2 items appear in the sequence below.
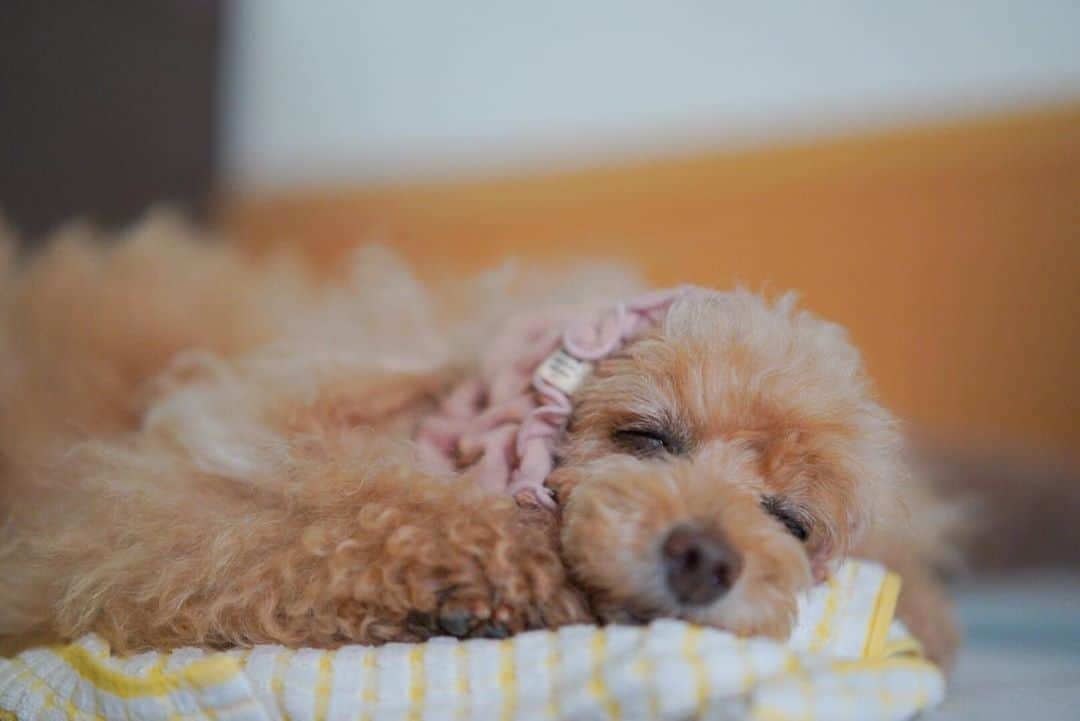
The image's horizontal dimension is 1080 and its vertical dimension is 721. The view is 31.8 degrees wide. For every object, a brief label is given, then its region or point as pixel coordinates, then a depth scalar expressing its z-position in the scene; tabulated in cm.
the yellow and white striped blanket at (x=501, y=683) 46
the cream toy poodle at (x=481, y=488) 49
